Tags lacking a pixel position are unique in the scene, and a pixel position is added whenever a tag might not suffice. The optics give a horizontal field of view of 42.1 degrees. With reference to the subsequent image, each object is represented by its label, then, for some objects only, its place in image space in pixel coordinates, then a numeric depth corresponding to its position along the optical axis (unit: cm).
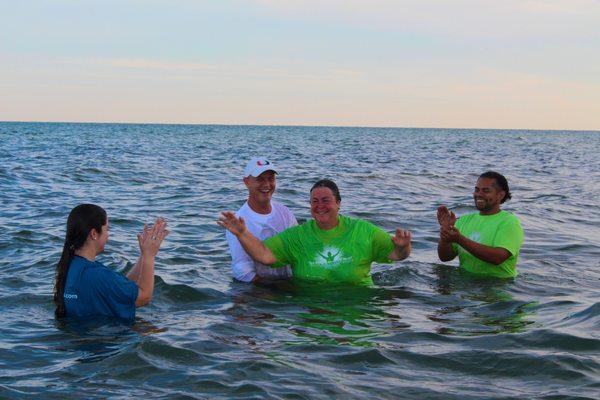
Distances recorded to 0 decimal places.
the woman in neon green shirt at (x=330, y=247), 855
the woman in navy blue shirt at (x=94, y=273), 704
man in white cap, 895
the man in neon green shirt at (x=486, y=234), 945
